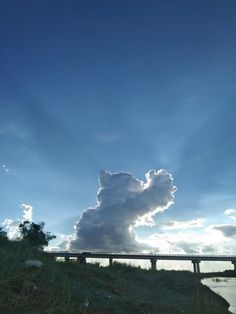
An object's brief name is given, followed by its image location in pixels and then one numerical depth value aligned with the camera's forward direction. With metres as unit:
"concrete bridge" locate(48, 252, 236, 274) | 97.86
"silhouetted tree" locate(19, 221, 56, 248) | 53.35
